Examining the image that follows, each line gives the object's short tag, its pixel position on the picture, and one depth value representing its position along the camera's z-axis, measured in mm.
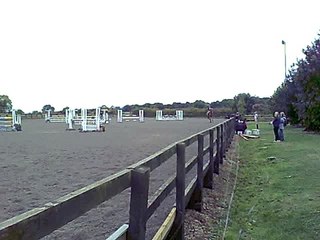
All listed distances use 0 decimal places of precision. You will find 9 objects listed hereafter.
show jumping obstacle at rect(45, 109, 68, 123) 46632
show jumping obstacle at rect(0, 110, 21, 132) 29221
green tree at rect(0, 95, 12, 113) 64082
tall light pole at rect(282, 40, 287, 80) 36330
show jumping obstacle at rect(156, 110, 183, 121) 54796
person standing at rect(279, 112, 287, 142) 17890
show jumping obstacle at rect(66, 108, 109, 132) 26985
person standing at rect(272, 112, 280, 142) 17598
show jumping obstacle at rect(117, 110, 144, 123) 48013
